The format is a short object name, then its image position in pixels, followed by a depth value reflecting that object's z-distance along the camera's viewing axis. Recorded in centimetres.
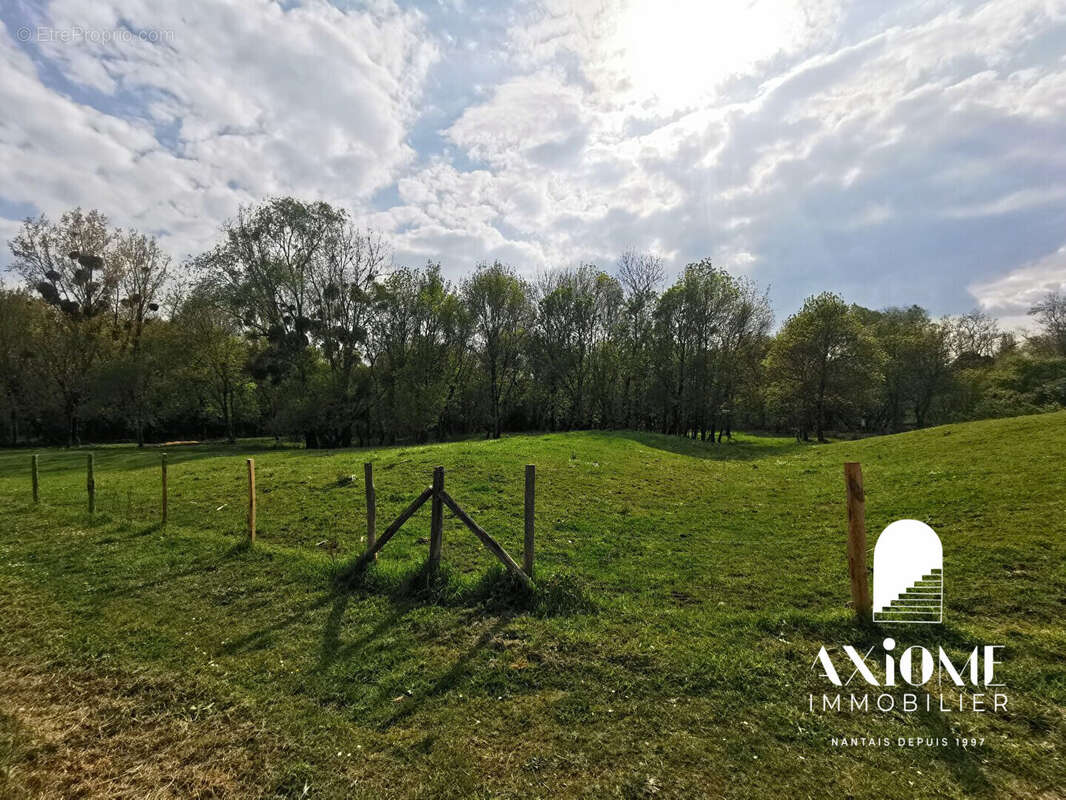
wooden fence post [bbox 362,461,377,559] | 892
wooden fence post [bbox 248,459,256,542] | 1024
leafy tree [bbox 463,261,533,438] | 4559
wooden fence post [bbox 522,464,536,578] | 757
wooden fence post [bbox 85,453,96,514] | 1350
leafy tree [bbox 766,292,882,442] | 3888
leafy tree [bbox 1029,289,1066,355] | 4781
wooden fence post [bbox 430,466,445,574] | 795
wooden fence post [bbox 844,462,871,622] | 613
